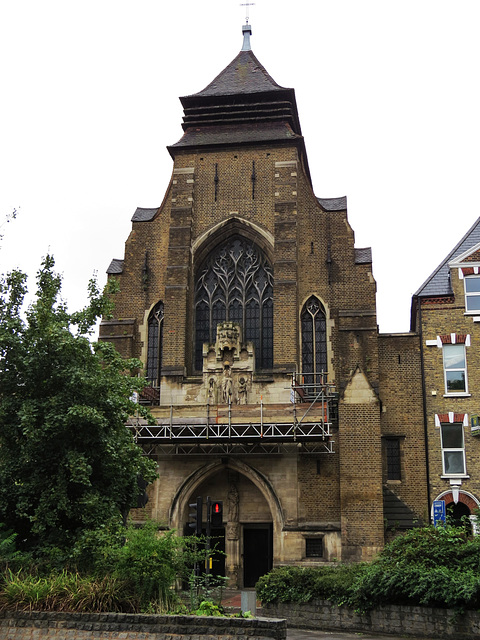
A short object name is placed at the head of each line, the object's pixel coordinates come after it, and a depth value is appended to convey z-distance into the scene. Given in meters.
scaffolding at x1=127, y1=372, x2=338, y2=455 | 25.08
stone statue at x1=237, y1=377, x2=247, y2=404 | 26.17
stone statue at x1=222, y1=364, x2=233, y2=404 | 26.22
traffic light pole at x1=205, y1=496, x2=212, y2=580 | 14.34
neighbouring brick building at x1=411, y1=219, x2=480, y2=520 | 26.23
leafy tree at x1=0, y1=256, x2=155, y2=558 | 15.99
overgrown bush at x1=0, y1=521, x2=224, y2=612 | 12.62
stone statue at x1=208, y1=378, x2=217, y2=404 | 26.28
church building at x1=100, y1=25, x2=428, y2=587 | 25.41
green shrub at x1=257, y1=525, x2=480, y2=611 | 14.37
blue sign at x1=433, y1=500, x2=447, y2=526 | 25.18
